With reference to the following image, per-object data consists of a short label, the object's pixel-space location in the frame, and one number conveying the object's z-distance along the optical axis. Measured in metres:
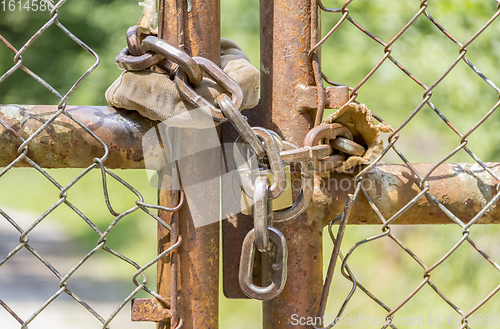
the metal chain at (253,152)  1.63
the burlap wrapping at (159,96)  1.64
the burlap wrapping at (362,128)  1.69
